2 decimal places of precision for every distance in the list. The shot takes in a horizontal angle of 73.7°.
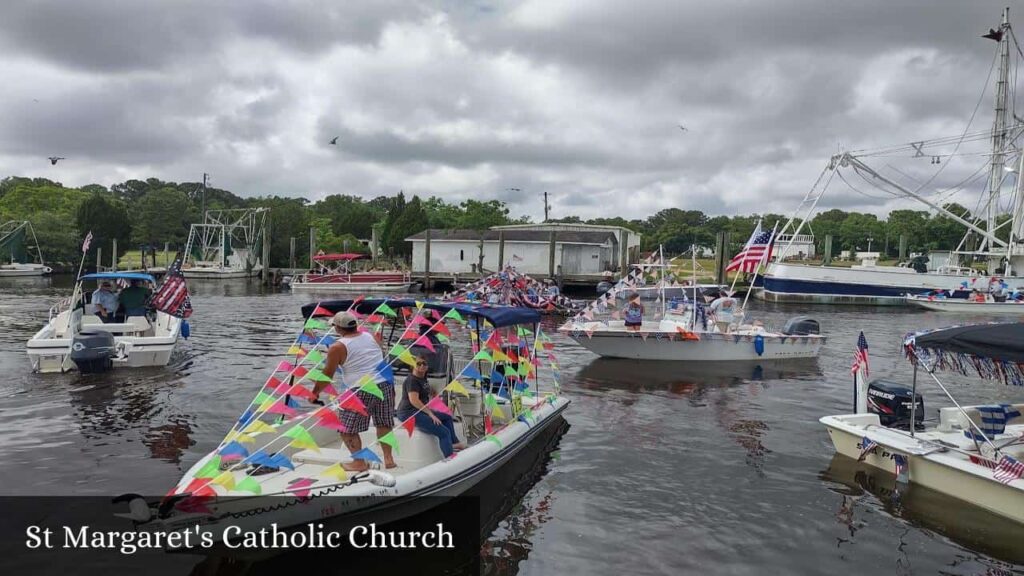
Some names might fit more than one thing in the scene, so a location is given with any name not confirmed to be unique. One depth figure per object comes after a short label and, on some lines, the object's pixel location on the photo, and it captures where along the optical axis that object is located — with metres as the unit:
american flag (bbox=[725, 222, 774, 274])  20.77
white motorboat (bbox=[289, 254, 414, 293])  49.84
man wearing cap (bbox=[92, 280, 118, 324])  18.61
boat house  52.72
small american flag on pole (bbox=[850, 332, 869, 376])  11.67
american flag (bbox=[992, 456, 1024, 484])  8.89
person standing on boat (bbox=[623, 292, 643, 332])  20.45
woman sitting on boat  8.48
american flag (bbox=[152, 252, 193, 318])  18.34
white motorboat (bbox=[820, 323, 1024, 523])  9.09
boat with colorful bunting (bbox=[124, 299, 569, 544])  6.64
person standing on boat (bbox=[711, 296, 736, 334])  20.89
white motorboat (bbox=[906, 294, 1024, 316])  42.69
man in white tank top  8.05
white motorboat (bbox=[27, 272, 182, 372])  16.30
